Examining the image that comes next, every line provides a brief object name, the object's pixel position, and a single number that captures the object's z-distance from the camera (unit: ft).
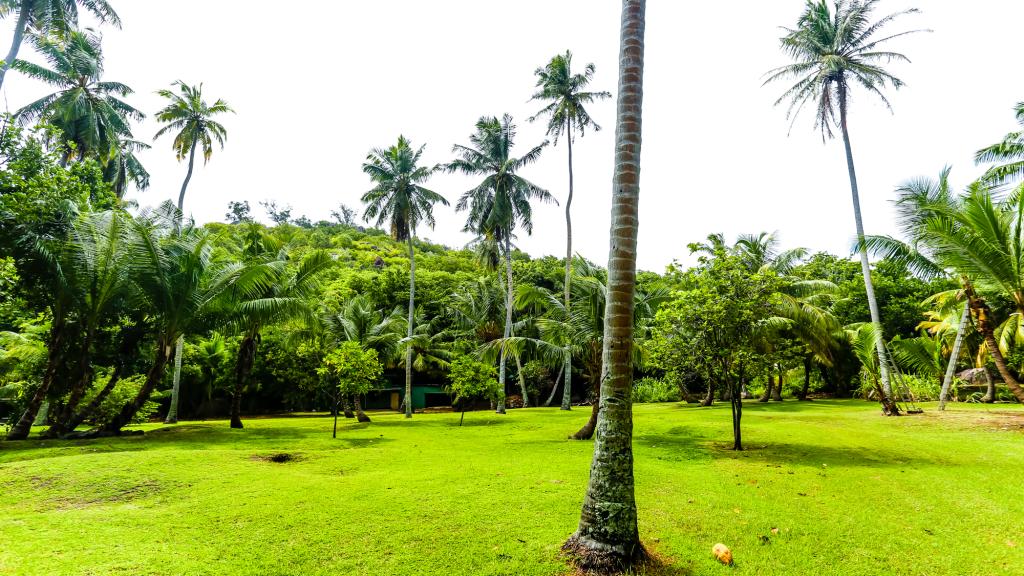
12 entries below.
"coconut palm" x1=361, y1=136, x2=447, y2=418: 84.74
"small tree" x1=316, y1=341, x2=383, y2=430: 48.37
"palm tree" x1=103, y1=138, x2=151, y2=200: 88.12
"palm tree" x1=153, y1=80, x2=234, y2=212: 71.67
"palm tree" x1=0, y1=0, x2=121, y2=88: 53.11
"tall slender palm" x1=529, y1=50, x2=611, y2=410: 85.46
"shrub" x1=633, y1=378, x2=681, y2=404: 105.86
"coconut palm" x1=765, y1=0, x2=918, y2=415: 55.83
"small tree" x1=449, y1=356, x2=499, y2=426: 62.28
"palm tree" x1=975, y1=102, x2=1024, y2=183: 48.98
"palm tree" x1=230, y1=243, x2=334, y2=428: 51.06
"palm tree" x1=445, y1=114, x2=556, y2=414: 87.76
